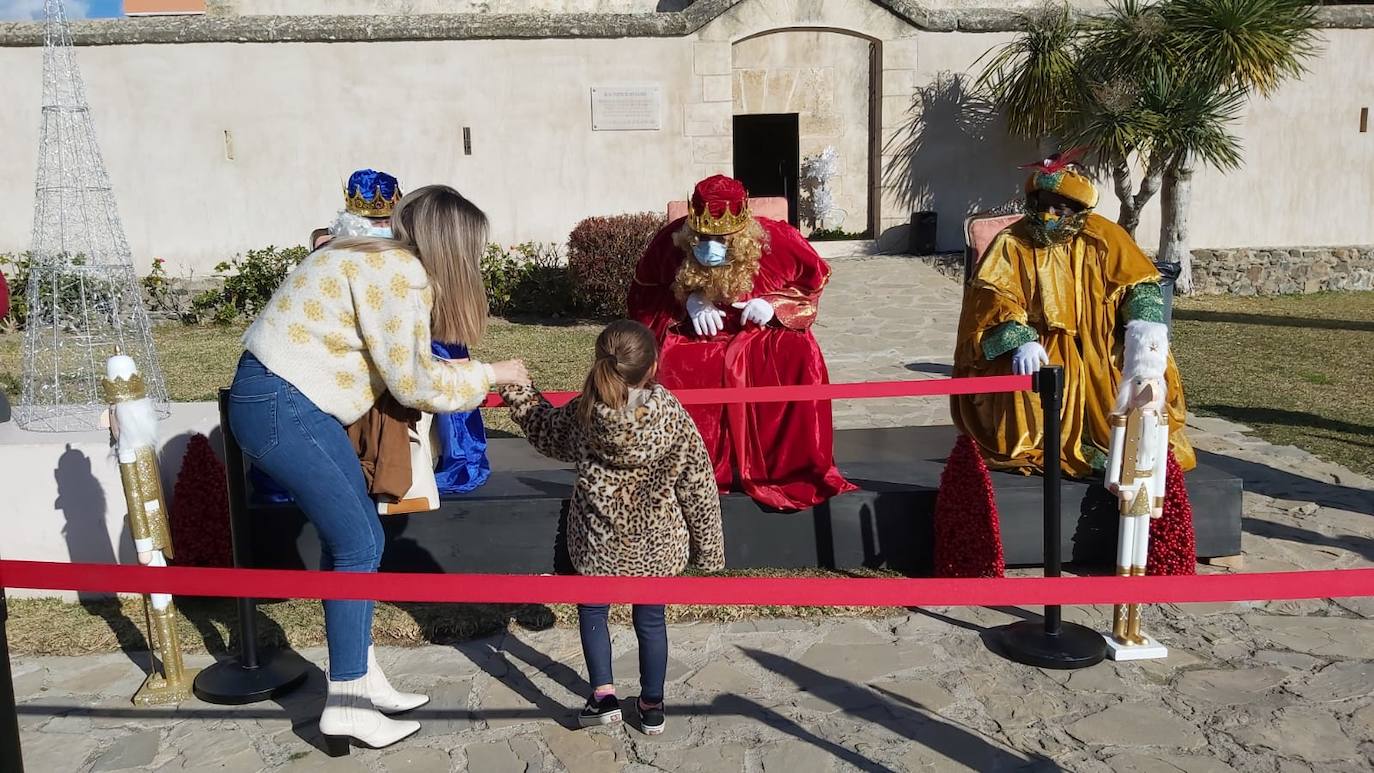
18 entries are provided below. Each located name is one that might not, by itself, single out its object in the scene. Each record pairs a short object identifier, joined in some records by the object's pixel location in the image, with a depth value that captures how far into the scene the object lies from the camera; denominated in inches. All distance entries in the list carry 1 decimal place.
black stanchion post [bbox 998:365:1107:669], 153.0
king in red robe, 186.4
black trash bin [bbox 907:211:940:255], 559.2
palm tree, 489.6
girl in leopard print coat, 129.8
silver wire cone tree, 268.7
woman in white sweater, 118.4
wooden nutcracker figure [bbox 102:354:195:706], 144.9
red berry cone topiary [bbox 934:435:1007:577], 171.9
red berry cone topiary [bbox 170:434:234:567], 176.2
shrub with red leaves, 484.4
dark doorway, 787.4
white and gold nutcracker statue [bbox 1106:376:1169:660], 153.6
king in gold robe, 187.3
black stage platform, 181.2
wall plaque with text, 543.3
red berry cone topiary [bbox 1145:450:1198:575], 167.2
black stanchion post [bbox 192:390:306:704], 146.6
